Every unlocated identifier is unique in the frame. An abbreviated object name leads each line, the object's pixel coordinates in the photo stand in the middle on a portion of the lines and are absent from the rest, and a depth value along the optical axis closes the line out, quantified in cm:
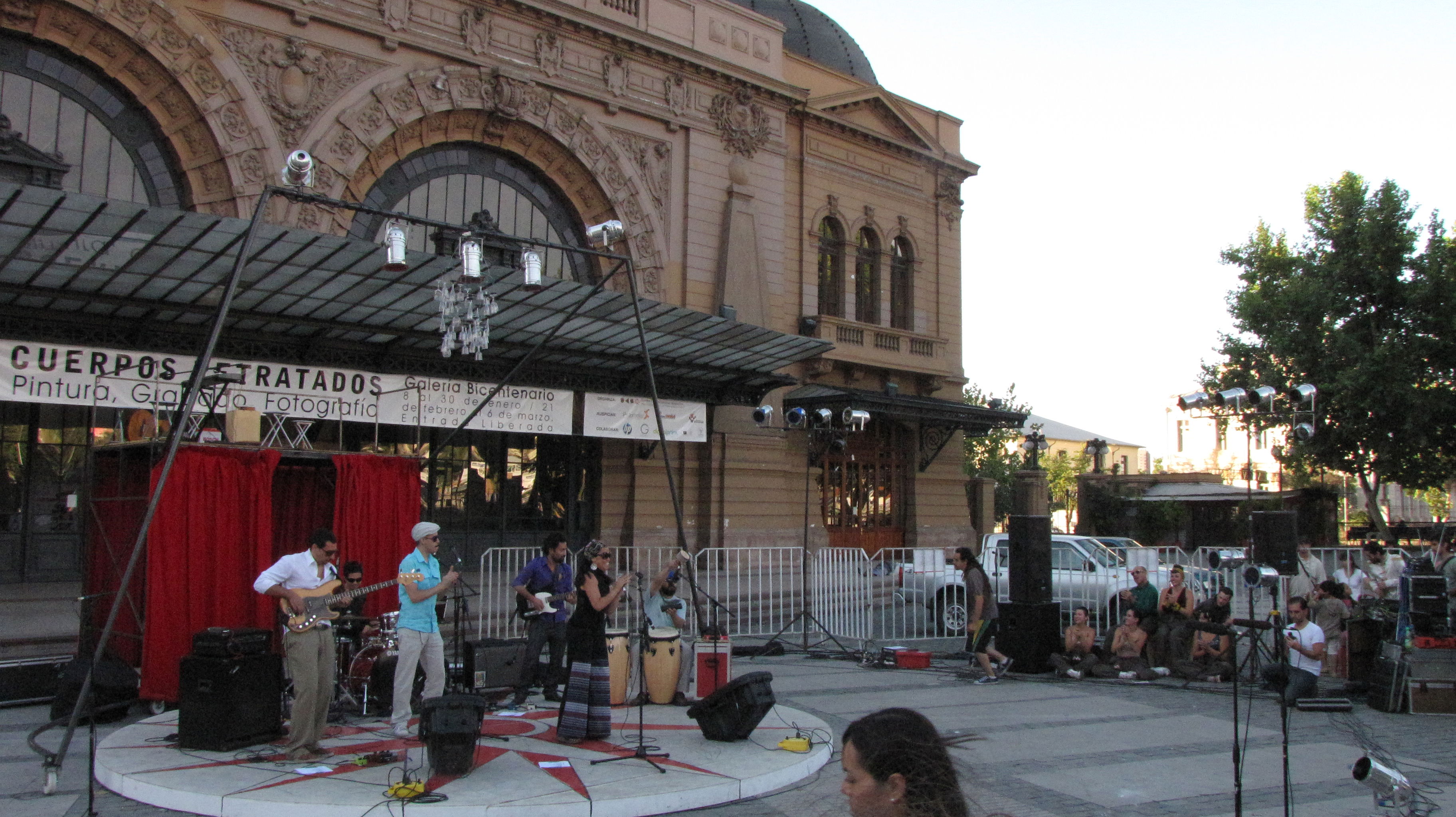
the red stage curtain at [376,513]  1334
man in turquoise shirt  994
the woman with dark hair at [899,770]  271
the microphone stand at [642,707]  921
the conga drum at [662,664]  1214
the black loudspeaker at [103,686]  1034
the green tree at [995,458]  5788
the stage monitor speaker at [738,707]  990
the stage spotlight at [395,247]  1012
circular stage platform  779
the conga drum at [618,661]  1188
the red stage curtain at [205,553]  1124
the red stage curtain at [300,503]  1391
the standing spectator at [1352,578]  1612
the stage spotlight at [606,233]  1188
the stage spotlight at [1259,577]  998
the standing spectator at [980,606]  1502
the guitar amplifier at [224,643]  938
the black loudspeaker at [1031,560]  1511
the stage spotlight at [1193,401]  1370
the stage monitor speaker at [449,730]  831
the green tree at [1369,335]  3366
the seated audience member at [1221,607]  1455
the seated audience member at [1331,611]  1447
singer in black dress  1002
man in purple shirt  1184
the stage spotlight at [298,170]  950
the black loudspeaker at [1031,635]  1515
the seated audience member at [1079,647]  1515
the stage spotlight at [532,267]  1159
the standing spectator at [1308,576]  1644
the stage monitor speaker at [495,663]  1180
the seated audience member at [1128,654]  1486
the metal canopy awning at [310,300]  1253
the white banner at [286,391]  1483
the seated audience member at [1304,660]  1284
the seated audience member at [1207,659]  1459
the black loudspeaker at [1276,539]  1059
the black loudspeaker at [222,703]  921
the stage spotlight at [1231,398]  1271
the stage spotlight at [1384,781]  715
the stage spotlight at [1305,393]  1405
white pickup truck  1841
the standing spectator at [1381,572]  1616
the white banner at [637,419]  2142
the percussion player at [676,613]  1210
